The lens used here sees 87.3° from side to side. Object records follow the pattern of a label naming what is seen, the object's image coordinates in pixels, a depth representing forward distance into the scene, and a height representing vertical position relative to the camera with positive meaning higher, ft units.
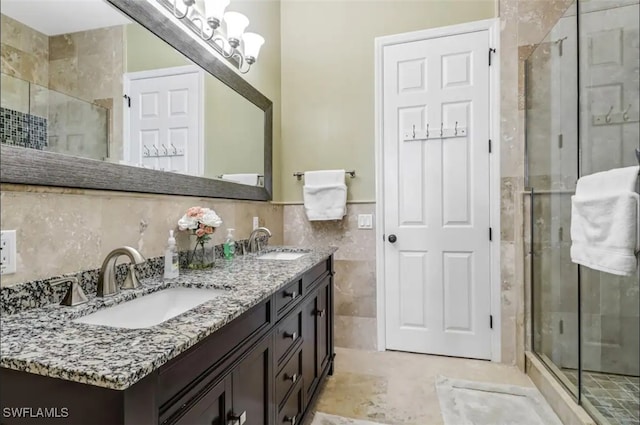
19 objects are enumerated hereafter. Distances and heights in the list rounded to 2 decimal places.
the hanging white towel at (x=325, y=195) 8.23 +0.42
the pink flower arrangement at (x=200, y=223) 4.96 -0.17
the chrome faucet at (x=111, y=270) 3.41 -0.61
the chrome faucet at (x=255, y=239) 7.11 -0.58
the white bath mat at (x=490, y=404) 5.68 -3.52
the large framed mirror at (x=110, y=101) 2.99 +1.29
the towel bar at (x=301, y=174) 8.53 +0.99
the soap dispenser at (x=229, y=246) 6.06 -0.62
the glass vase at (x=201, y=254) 5.07 -0.66
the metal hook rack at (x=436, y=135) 7.88 +1.88
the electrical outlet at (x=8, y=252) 2.83 -0.34
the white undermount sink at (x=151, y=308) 3.23 -1.04
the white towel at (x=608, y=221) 4.28 -0.13
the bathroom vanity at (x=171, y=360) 2.02 -1.08
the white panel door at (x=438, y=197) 7.84 +0.35
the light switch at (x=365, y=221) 8.50 -0.23
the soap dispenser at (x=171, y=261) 4.50 -0.67
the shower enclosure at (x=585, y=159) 6.33 +1.02
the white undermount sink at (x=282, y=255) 6.85 -0.90
